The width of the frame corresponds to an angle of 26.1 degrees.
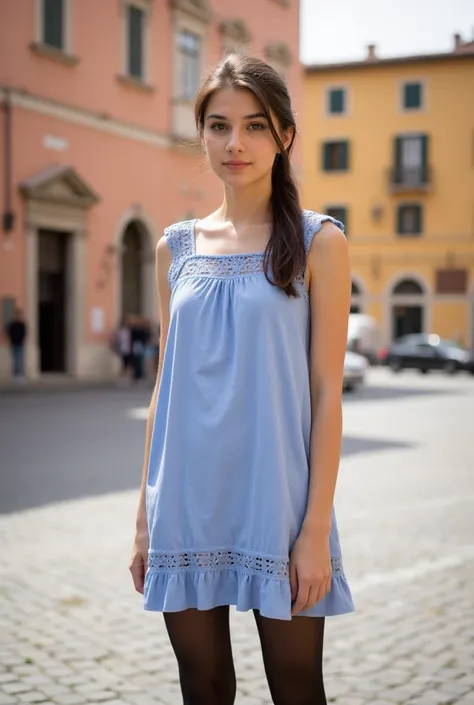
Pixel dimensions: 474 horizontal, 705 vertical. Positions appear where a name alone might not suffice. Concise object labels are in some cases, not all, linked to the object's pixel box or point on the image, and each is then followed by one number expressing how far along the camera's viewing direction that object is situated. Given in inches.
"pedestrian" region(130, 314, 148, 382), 959.0
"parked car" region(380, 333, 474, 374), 1428.4
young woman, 88.7
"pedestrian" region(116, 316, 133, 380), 966.4
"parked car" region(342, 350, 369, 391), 963.3
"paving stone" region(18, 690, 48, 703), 152.1
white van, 1631.4
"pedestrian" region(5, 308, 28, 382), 836.6
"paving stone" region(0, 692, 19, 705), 150.6
